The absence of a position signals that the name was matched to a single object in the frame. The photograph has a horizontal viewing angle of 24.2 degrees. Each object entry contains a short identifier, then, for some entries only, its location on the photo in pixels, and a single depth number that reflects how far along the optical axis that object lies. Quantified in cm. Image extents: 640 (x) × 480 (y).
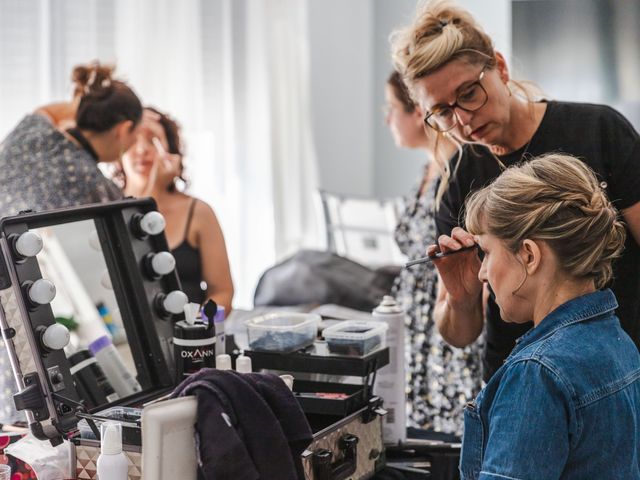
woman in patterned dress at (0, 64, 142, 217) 321
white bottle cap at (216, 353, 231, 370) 261
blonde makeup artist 267
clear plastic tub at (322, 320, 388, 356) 259
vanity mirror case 222
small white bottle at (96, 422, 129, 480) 231
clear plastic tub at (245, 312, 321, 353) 262
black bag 470
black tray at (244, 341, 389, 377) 257
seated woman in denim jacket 221
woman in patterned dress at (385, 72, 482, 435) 353
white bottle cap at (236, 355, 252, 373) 257
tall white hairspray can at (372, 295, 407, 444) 272
